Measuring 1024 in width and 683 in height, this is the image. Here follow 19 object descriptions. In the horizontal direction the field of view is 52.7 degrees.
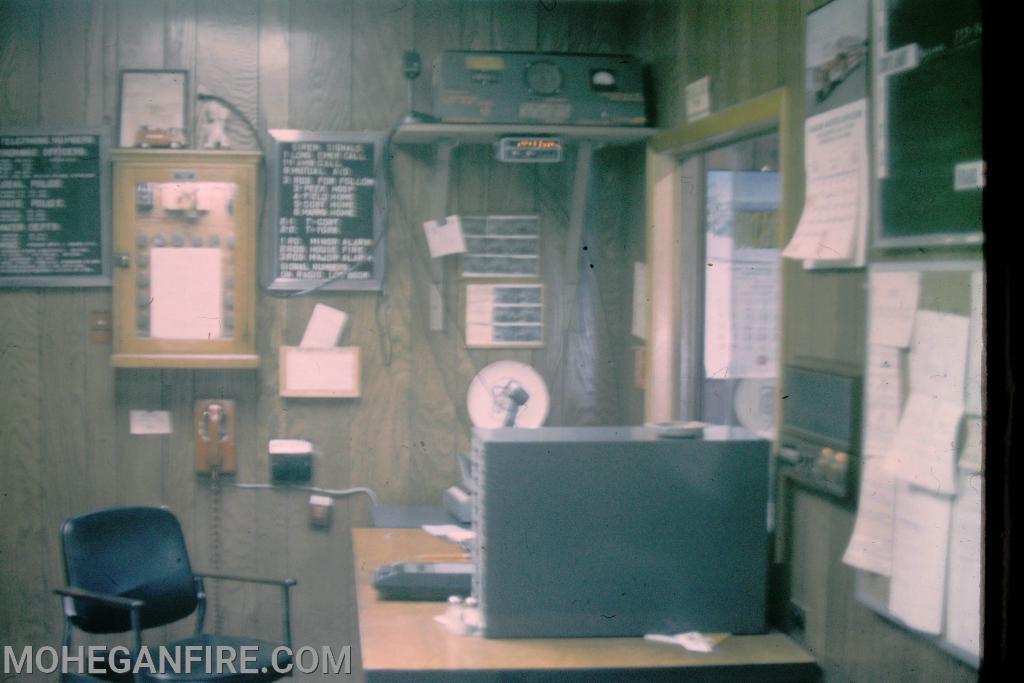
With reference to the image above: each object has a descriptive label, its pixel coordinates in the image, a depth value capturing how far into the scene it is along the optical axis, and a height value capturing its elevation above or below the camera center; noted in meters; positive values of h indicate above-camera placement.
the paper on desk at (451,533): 2.89 -0.68
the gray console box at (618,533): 2.13 -0.48
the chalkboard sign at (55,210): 3.35 +0.28
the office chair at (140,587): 2.83 -0.83
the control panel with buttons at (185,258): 3.28 +0.13
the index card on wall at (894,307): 1.73 -0.01
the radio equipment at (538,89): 3.16 +0.65
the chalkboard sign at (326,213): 3.42 +0.29
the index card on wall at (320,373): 3.45 -0.25
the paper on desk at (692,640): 2.11 -0.70
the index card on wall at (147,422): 3.42 -0.41
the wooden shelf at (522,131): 3.15 +0.52
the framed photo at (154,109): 3.33 +0.61
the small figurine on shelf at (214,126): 3.36 +0.56
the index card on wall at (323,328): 3.46 -0.10
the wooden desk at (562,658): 1.99 -0.71
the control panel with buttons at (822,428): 1.93 -0.25
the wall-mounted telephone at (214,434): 3.42 -0.45
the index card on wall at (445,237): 3.45 +0.21
